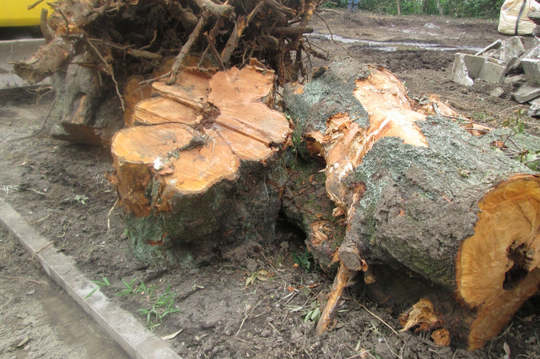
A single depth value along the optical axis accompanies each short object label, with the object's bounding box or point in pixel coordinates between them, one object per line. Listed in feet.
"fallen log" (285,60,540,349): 5.69
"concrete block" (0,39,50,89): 17.17
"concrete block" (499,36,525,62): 24.40
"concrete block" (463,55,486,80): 23.84
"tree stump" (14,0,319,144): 9.31
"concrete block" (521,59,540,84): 19.84
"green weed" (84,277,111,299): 7.82
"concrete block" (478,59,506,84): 22.85
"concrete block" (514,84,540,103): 19.53
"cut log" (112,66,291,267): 7.25
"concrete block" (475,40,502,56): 26.02
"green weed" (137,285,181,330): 7.26
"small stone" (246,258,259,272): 8.62
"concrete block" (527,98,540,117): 17.76
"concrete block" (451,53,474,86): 22.57
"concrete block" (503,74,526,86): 21.62
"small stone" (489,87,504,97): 20.97
